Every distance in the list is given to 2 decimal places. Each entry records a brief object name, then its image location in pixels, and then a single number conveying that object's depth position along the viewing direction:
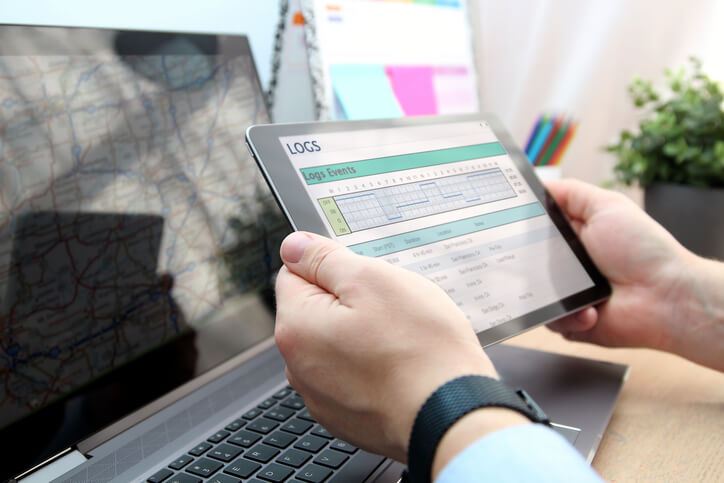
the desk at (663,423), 0.42
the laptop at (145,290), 0.44
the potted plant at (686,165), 0.83
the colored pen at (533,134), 1.05
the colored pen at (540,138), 1.04
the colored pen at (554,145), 1.03
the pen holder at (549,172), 0.92
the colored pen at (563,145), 1.03
